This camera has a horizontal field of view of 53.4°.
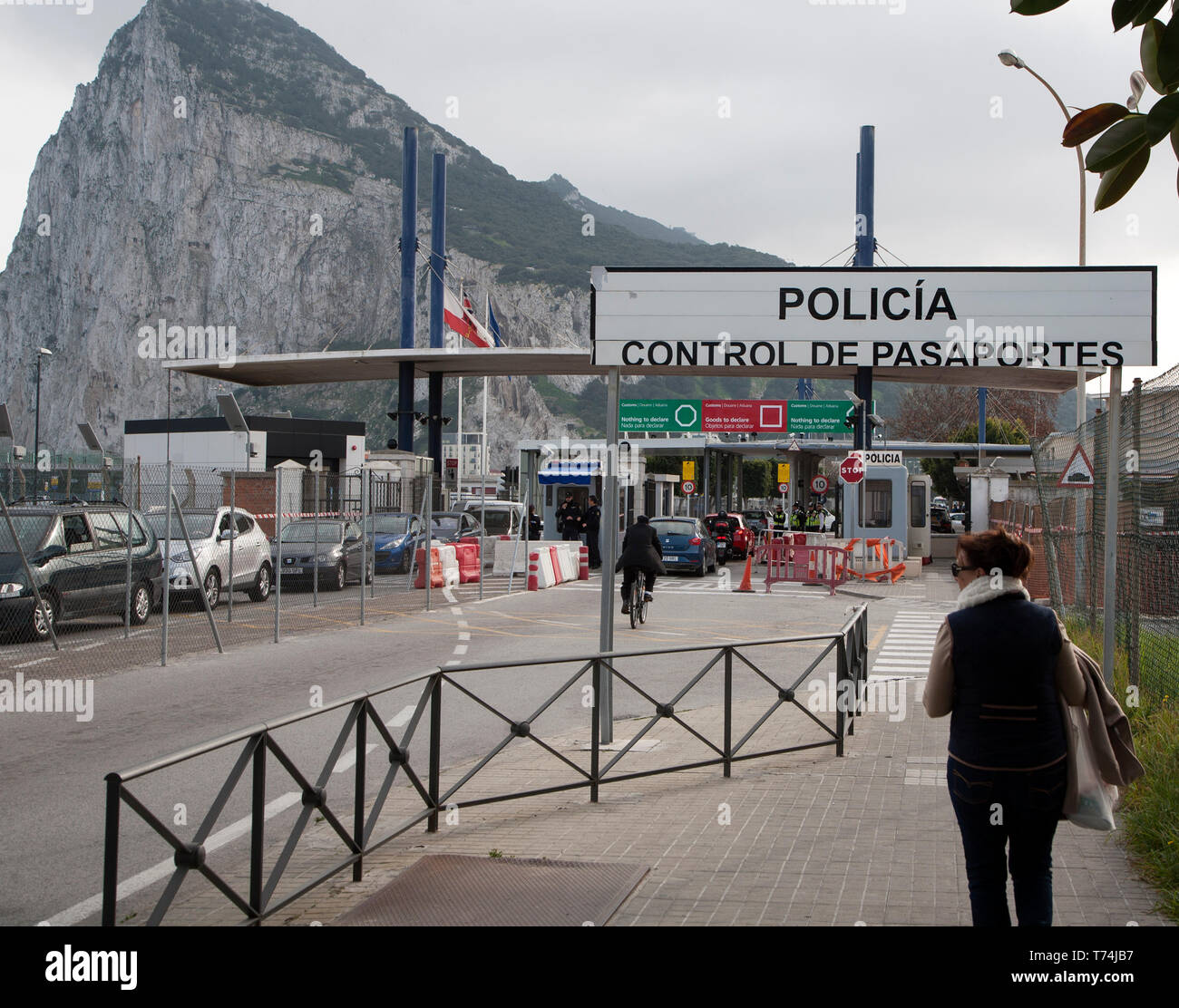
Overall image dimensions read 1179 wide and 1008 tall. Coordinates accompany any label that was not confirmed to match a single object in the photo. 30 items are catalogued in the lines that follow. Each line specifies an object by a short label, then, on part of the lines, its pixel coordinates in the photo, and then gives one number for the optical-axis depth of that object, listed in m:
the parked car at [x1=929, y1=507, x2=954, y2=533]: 53.24
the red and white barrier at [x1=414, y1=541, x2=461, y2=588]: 25.42
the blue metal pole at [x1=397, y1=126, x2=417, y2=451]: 46.97
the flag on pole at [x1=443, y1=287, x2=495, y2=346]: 45.62
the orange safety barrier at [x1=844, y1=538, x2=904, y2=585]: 29.30
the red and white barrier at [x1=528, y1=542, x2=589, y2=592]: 26.17
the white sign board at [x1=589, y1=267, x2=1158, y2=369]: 8.10
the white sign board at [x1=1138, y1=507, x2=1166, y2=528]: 10.38
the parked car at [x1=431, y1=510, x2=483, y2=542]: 30.80
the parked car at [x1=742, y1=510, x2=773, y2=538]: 53.92
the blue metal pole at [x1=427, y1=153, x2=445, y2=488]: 48.59
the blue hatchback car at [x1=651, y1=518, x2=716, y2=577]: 30.42
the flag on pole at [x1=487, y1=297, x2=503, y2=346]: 50.58
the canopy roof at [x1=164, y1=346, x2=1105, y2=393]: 39.53
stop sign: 27.05
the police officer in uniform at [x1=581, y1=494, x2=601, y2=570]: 32.09
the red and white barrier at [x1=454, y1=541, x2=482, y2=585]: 27.28
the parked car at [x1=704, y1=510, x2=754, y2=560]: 38.84
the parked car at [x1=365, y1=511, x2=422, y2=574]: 26.80
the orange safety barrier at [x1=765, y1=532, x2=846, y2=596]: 27.78
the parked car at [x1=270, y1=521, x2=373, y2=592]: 21.42
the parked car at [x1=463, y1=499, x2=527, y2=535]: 36.12
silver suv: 18.31
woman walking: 4.07
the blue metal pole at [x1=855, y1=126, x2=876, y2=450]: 36.12
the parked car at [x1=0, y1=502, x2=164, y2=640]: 13.55
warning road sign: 13.14
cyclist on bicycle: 17.70
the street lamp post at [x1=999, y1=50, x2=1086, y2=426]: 21.24
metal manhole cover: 4.98
